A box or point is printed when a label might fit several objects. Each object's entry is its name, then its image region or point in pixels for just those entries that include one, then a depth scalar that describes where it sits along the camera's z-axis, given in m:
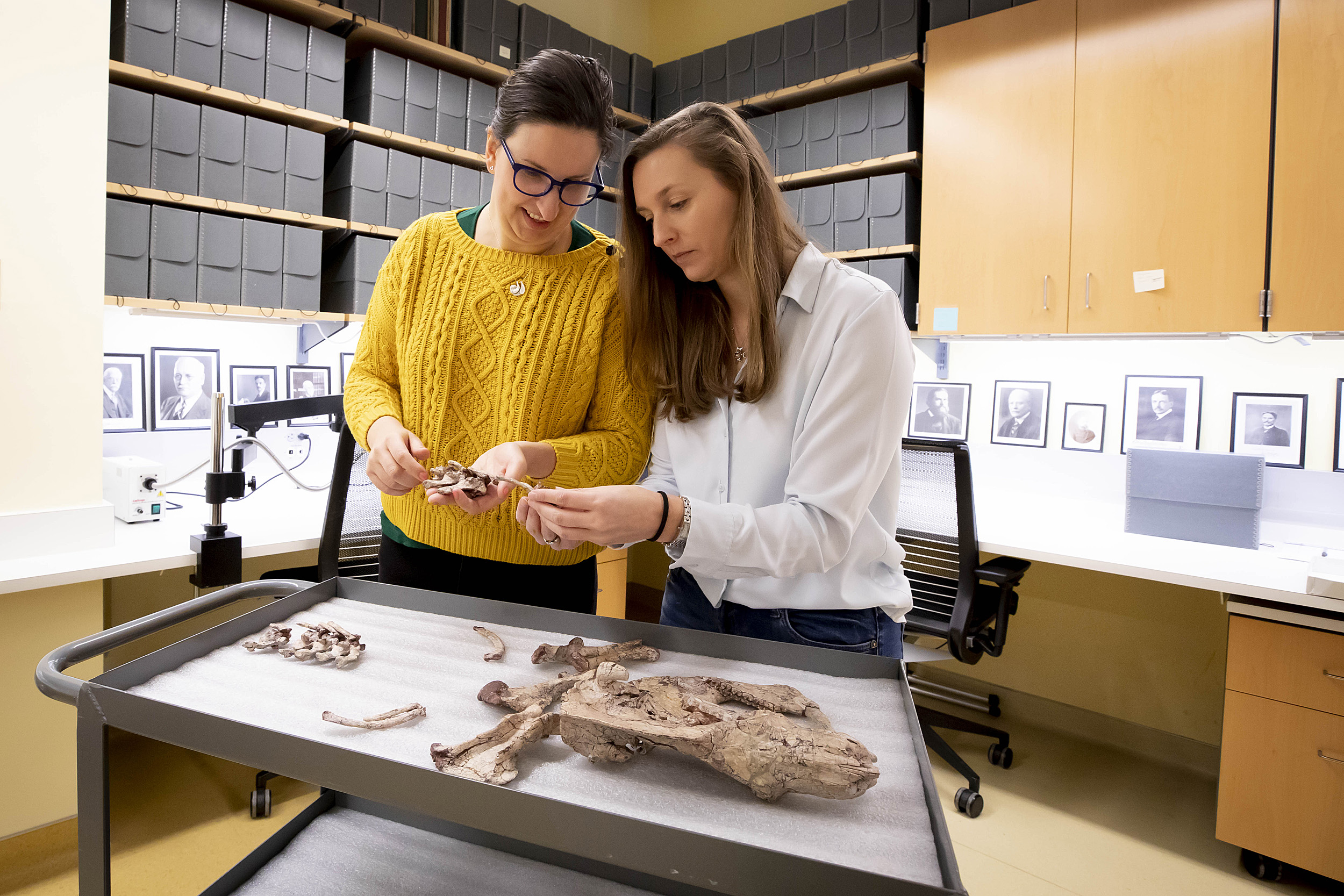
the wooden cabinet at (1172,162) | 2.32
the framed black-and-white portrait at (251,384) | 2.83
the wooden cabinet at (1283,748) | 1.91
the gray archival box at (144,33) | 2.15
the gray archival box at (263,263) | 2.41
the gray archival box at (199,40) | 2.24
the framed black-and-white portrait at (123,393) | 2.50
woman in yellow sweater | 1.21
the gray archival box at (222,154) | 2.30
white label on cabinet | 2.47
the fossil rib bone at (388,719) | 0.75
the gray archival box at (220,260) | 2.31
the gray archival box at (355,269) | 2.68
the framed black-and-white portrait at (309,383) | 3.01
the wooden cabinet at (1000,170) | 2.69
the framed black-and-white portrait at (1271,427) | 2.51
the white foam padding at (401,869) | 0.87
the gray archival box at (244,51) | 2.34
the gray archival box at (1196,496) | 2.40
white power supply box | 2.21
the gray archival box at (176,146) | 2.21
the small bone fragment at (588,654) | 0.92
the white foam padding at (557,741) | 0.63
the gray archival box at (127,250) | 2.13
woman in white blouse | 0.96
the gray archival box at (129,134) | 2.12
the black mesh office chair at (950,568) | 2.29
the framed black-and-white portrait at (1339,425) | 2.44
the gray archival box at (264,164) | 2.40
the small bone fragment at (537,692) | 0.80
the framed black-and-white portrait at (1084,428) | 2.92
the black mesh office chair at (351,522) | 2.02
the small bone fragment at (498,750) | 0.67
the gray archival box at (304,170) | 2.50
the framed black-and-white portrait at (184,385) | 2.63
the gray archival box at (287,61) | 2.43
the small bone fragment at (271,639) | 0.94
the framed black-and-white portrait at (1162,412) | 2.72
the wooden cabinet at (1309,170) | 2.18
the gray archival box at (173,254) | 2.21
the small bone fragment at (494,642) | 0.94
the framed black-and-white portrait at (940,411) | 3.31
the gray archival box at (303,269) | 2.52
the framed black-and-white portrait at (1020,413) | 3.08
